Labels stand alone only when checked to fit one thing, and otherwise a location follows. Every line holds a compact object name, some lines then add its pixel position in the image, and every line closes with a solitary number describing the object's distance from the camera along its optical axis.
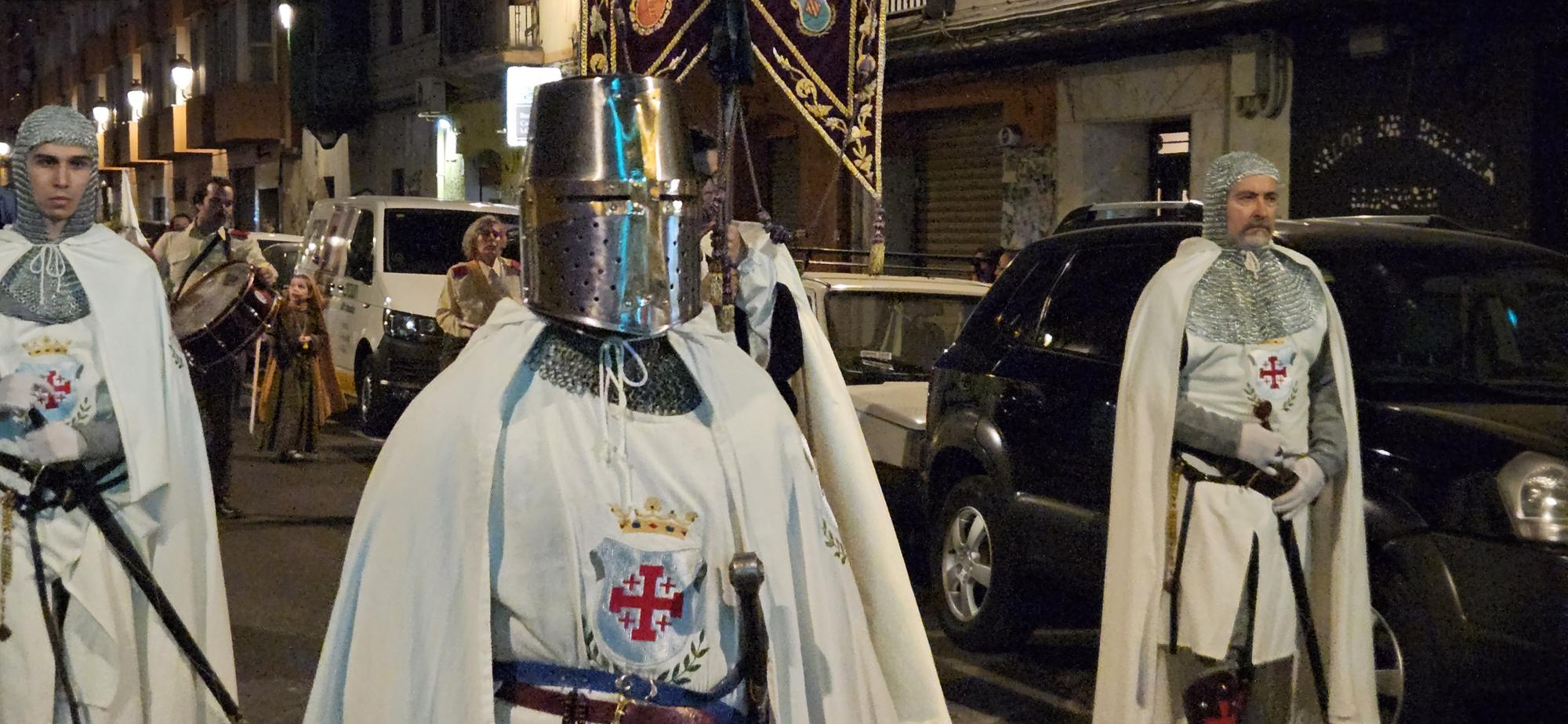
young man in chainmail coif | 4.60
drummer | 10.30
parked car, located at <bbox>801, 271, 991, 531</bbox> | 9.30
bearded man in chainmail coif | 5.25
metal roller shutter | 19.30
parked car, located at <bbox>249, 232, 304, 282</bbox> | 19.02
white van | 14.18
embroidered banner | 5.65
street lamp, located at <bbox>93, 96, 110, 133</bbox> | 47.00
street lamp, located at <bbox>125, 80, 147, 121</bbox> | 42.50
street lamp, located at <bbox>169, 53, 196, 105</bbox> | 34.72
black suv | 5.44
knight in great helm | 2.80
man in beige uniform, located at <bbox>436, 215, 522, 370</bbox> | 9.88
